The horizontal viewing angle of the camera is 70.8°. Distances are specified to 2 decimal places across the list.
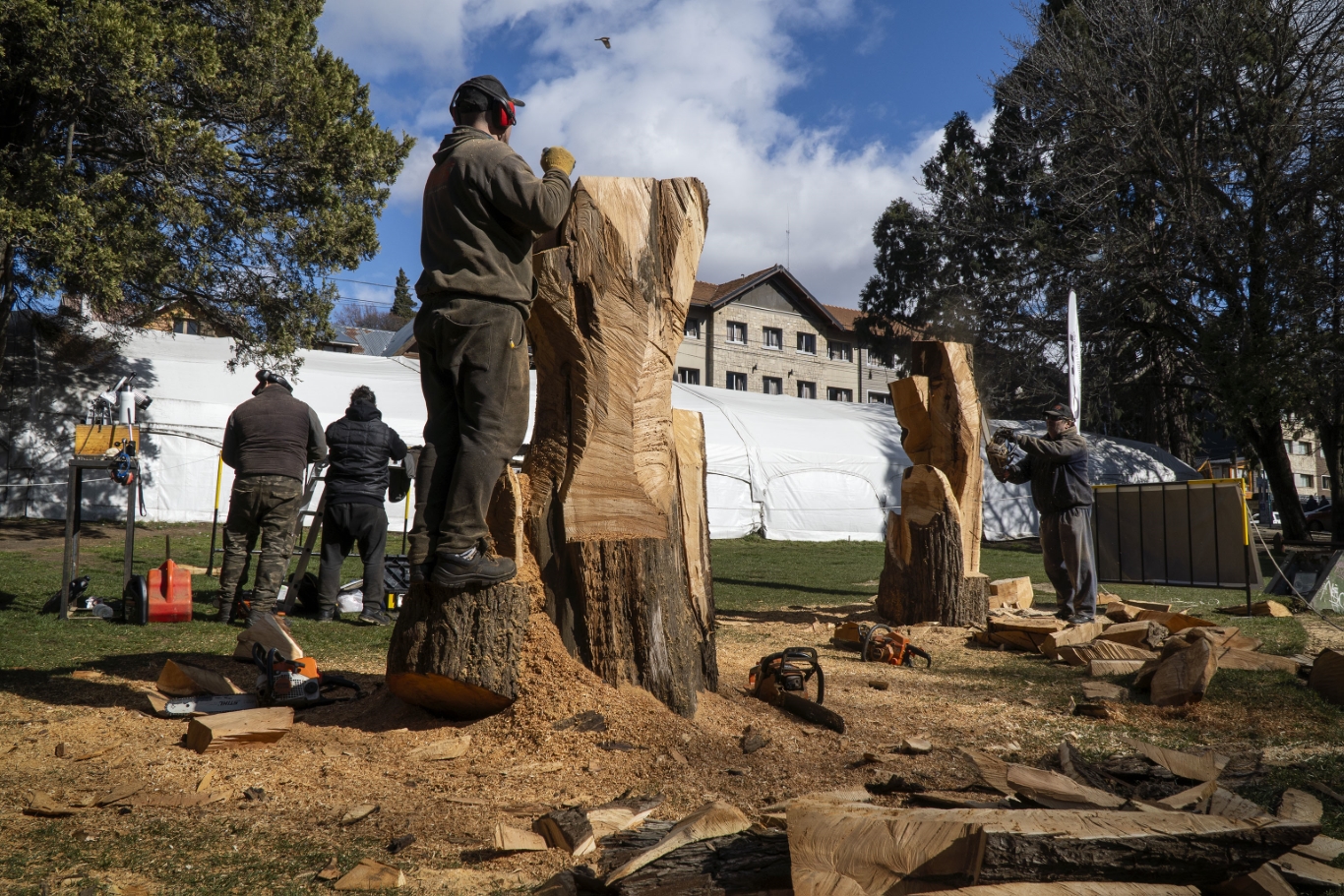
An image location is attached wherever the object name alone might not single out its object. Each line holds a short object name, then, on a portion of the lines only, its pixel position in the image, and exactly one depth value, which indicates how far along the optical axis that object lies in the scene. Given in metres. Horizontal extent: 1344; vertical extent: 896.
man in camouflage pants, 6.35
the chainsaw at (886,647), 5.61
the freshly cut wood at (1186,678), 4.39
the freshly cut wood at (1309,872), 2.16
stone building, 41.66
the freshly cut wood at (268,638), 4.26
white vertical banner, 8.55
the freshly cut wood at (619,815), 2.54
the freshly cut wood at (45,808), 2.66
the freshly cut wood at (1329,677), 4.46
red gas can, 6.31
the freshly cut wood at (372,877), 2.21
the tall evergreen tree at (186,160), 11.87
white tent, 15.86
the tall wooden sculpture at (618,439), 3.45
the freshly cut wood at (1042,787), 2.42
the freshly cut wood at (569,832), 2.42
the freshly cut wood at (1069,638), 5.90
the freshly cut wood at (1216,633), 5.36
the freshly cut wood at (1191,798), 2.46
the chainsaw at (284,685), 3.77
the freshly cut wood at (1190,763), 3.07
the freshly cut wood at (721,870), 2.05
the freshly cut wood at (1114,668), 5.23
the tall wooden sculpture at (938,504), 7.16
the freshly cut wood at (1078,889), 1.93
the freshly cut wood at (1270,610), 8.00
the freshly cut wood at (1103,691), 4.61
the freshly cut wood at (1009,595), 8.24
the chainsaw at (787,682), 3.81
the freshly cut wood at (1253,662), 5.11
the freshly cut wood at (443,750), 3.13
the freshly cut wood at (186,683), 4.02
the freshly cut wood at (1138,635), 5.95
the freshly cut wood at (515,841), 2.39
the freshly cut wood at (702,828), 2.21
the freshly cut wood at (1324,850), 2.26
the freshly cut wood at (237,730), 3.26
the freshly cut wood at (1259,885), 2.07
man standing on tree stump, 3.15
